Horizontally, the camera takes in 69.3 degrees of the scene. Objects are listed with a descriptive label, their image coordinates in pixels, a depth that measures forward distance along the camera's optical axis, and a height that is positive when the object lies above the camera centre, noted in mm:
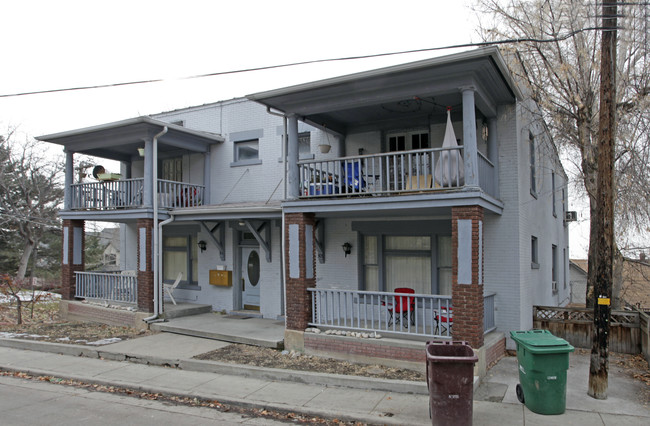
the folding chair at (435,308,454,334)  8539 -1705
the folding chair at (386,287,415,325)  9953 -1647
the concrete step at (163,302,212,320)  13152 -2238
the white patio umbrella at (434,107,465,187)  8672 +1212
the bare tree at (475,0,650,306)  11594 +3802
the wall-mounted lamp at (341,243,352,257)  11875 -427
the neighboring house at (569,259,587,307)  27142 -3094
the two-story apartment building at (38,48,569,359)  8805 +649
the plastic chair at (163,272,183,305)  14141 -1675
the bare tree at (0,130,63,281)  25844 +2325
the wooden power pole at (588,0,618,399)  7250 +286
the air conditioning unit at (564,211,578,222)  18156 +521
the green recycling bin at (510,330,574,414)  6629 -2067
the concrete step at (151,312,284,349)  10664 -2411
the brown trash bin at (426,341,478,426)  6020 -2062
